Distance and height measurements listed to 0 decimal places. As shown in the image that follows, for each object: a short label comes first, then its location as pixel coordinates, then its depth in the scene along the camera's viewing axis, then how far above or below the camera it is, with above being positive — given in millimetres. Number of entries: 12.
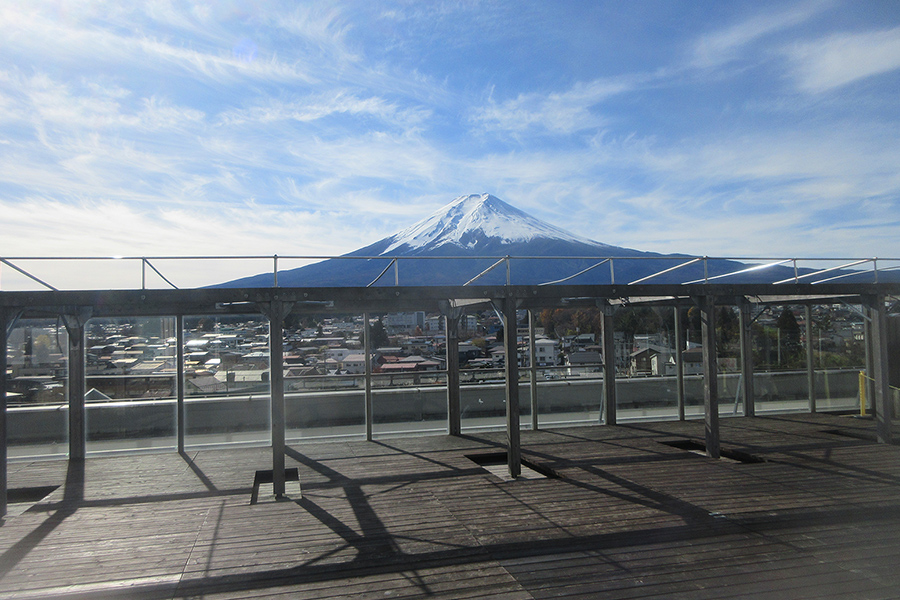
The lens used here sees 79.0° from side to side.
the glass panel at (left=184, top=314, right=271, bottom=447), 9945 -826
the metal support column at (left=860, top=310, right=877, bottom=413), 12008 -1005
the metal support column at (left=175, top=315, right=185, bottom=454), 9719 -737
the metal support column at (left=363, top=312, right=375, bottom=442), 10469 -530
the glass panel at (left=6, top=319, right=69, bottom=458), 9469 -941
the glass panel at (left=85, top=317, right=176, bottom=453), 9625 -816
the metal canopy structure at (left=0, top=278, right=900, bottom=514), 6820 +446
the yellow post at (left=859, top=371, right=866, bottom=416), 11623 -1655
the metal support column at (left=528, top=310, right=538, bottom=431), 11047 -798
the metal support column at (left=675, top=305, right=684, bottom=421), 11719 -790
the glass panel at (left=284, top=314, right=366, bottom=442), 10453 -819
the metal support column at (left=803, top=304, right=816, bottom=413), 12398 -990
